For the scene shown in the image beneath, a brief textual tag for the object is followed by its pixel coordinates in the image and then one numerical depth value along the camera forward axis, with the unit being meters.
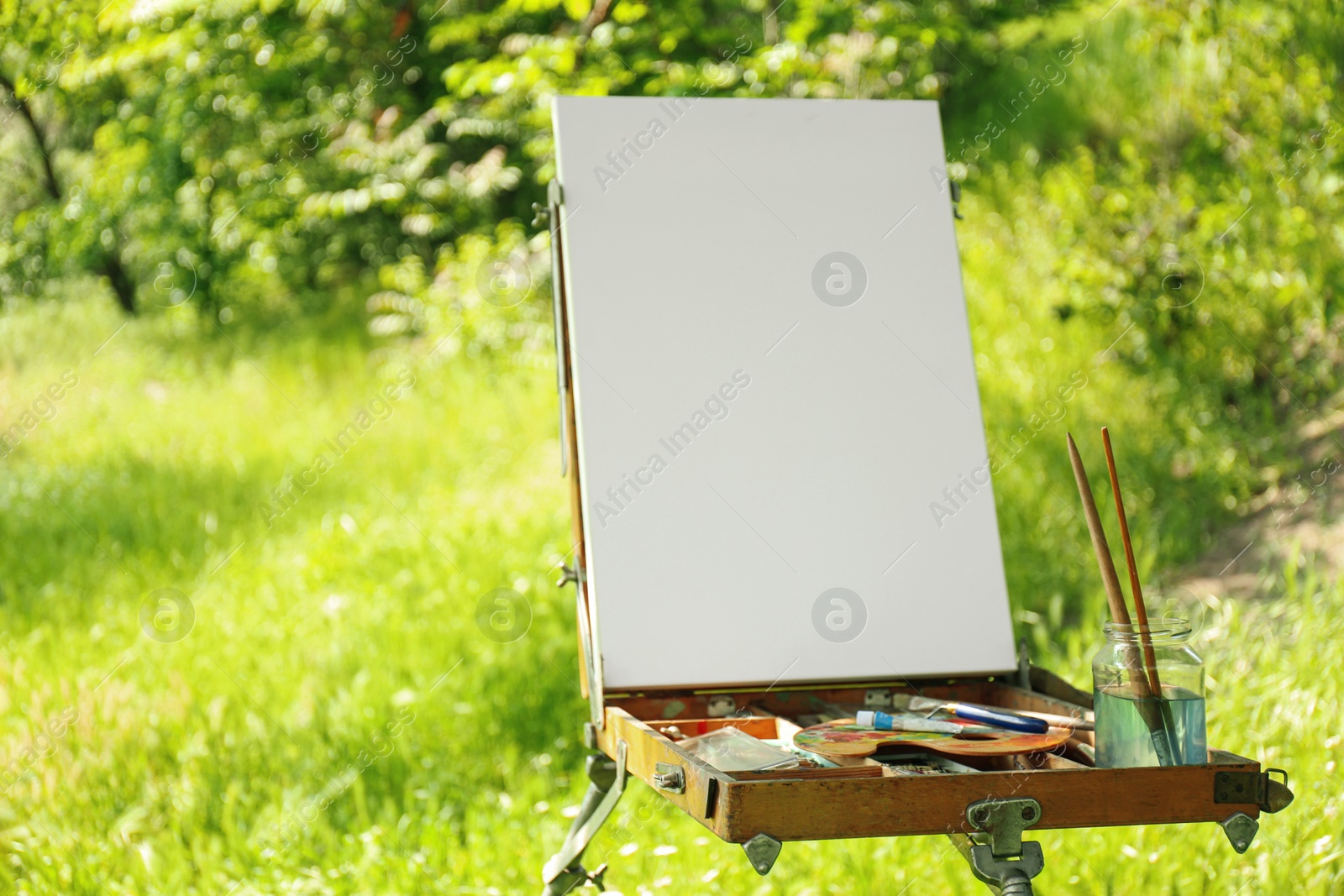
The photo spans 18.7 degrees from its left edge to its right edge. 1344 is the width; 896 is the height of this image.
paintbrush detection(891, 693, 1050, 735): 3.63
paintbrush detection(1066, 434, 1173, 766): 3.52
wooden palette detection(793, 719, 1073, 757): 3.56
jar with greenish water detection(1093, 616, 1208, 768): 3.52
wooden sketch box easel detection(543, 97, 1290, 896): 3.78
